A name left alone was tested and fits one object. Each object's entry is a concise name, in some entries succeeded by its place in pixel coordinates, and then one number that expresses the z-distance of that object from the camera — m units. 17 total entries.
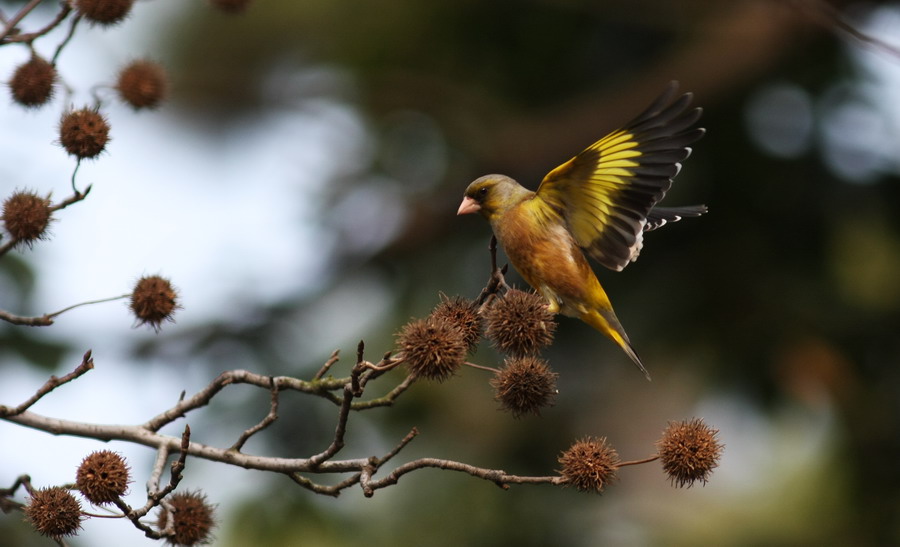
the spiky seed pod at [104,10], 9.04
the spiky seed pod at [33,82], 8.74
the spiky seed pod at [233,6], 10.47
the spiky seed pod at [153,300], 8.34
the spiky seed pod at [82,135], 8.16
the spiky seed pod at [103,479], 7.07
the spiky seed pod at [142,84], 9.79
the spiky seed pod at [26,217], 7.90
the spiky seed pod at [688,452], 7.59
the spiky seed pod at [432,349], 7.62
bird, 9.71
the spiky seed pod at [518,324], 8.50
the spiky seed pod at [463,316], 8.33
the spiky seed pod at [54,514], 6.86
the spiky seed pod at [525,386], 8.12
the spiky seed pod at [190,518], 7.59
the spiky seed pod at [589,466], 7.46
